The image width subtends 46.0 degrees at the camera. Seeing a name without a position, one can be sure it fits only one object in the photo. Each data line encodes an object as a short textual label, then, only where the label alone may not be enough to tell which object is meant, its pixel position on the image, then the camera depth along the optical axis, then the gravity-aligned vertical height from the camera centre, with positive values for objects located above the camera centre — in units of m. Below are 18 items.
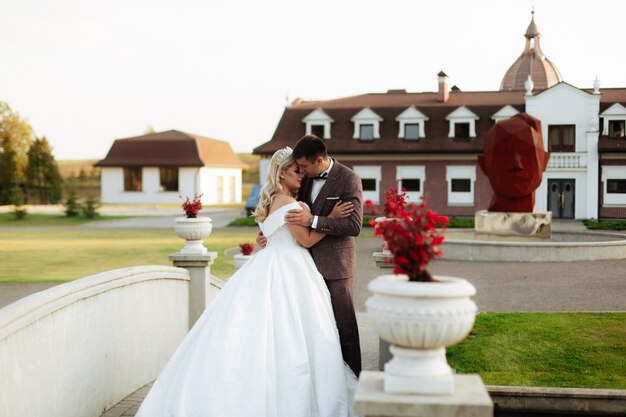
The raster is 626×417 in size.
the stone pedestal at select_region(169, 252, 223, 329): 8.72 -1.14
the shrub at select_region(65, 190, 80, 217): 42.09 -1.45
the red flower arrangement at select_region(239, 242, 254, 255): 13.21 -1.18
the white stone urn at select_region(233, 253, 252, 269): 13.29 -1.39
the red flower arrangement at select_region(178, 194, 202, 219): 9.41 -0.33
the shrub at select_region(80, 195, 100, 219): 40.97 -1.48
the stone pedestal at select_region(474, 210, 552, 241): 19.84 -1.16
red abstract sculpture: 19.92 +0.61
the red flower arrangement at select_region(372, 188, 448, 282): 3.28 -0.26
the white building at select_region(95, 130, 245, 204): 56.34 +1.00
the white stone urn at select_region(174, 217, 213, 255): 8.83 -0.61
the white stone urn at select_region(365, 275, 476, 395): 3.09 -0.60
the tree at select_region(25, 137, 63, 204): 59.50 +0.62
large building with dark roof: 37.53 +2.34
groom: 5.41 -0.32
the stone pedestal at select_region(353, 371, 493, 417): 3.13 -0.94
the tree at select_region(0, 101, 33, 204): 55.47 +2.43
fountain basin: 17.94 -1.66
